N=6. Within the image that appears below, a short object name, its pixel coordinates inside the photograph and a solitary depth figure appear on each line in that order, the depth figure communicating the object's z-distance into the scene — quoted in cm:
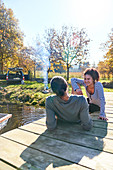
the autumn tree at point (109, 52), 2034
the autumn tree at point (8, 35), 2064
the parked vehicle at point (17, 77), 1694
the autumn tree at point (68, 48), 2270
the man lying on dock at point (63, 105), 225
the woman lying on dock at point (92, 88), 311
